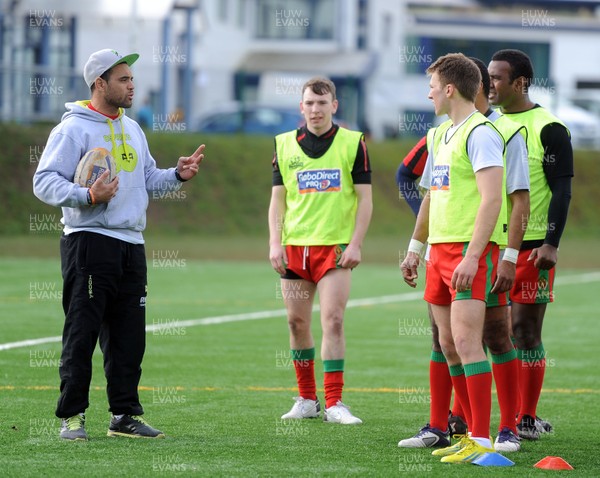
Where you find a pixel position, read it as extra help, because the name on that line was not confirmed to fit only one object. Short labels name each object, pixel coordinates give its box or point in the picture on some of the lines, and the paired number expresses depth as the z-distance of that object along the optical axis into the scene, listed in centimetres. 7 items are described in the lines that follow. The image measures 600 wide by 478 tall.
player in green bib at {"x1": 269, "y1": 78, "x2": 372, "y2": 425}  1770
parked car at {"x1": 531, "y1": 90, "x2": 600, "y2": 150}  8300
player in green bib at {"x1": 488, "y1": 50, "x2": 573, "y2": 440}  1628
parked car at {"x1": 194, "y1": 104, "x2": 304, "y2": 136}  7656
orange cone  1379
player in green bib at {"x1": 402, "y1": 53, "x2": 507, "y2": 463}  1396
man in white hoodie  1521
